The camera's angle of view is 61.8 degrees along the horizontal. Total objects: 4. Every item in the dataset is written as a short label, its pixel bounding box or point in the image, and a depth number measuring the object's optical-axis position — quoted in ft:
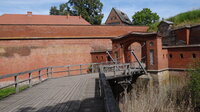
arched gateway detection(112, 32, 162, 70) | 40.68
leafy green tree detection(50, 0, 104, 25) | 108.88
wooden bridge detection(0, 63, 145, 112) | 12.39
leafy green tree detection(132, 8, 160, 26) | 118.62
